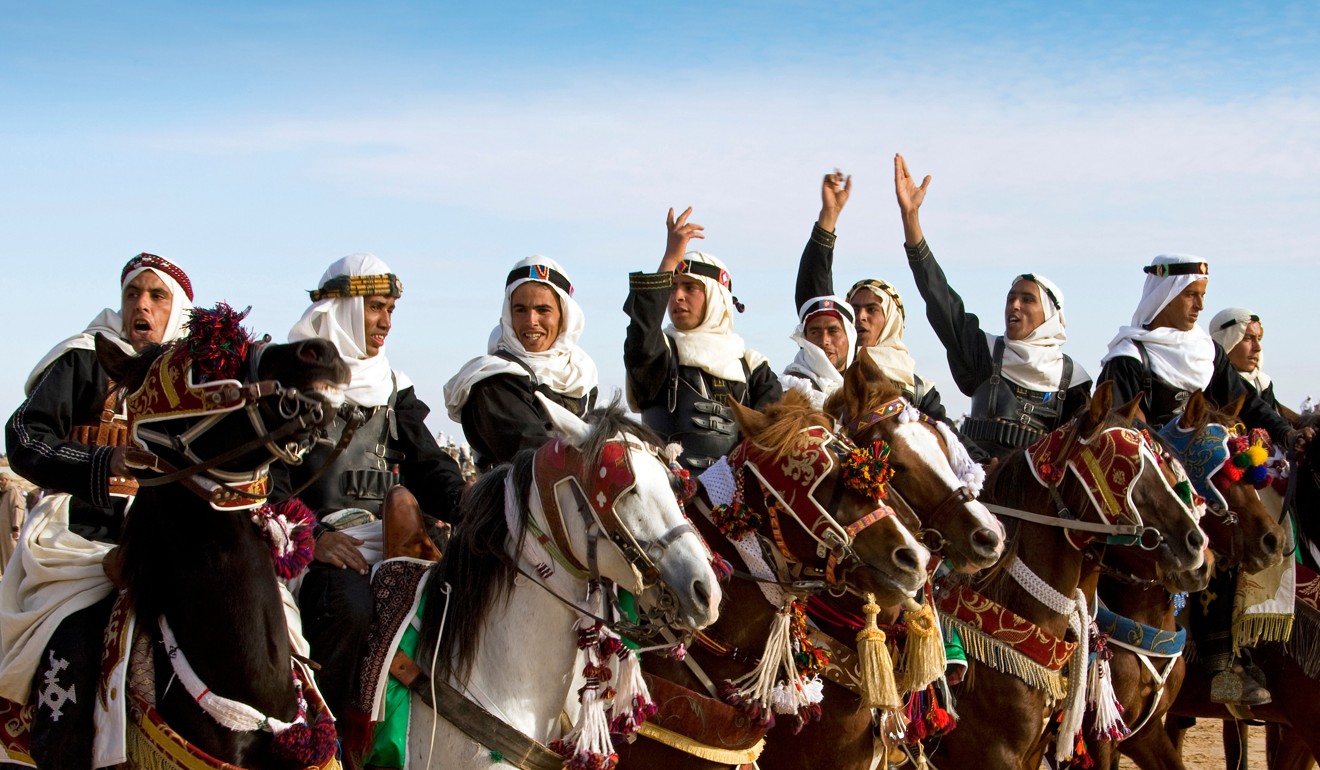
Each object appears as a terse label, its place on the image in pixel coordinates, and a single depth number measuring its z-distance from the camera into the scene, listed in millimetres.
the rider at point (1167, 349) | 9336
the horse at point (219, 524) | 4090
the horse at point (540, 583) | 4598
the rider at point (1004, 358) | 8906
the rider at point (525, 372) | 6102
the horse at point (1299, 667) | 8242
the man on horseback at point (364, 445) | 5340
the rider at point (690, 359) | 6766
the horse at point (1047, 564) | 6594
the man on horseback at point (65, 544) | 4297
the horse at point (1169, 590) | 7609
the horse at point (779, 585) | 5320
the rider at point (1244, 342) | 11367
